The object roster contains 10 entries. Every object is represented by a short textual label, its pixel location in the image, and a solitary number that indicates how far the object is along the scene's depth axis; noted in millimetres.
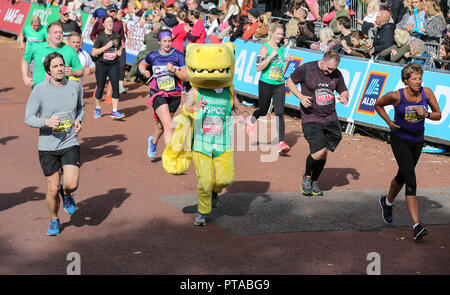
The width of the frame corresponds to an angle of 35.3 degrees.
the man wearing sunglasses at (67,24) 17797
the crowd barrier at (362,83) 12812
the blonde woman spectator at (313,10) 18008
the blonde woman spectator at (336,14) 16250
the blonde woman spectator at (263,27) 16828
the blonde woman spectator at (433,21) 14508
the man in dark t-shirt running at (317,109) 9805
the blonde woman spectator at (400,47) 13820
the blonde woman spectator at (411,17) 15539
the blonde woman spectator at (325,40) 15531
